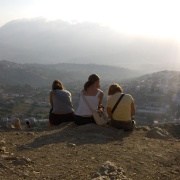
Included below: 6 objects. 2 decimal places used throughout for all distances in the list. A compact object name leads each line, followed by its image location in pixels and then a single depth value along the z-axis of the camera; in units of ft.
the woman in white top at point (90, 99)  23.53
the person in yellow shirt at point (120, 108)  22.52
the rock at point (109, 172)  12.41
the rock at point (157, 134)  22.20
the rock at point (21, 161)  14.11
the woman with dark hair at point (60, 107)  25.55
